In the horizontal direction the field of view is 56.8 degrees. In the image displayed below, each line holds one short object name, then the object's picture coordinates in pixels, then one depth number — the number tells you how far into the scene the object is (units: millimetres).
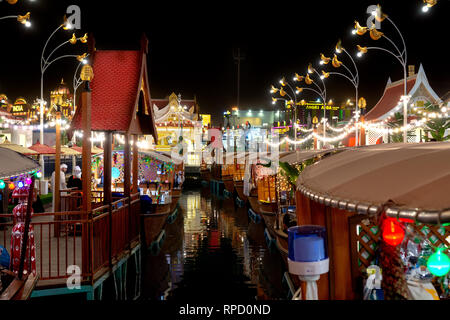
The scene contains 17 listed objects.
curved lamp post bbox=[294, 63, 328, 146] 25641
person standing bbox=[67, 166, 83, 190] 14473
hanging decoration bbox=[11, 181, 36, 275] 7098
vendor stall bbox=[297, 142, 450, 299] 4047
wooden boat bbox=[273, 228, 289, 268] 11320
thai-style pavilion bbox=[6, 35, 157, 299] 7930
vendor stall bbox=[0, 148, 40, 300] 5799
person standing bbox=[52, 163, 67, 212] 16031
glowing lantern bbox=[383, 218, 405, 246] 4398
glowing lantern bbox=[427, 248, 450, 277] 5332
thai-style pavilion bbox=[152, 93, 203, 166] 41500
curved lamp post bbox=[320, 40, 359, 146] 20281
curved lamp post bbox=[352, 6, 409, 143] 15195
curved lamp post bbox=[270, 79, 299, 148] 30642
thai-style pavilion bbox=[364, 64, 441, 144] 32812
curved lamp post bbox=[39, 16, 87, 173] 17344
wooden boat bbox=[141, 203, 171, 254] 13727
